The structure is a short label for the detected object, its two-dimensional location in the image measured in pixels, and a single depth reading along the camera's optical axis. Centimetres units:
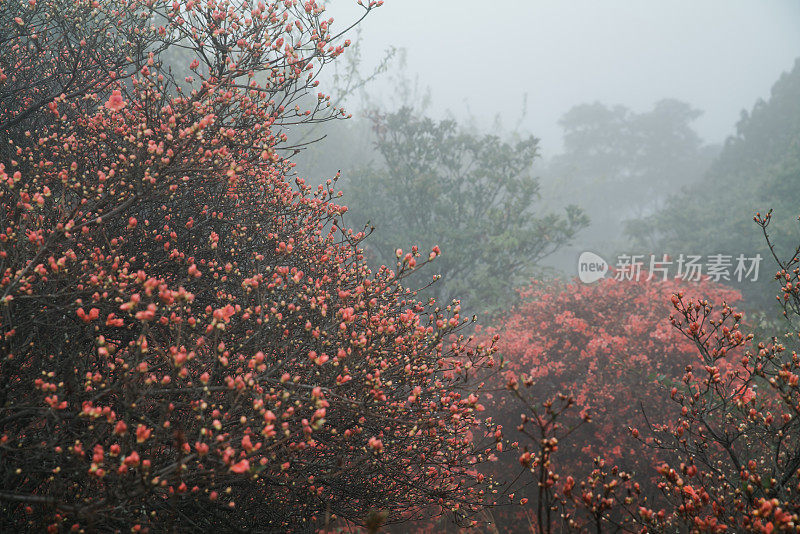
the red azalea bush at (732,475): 244
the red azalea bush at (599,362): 893
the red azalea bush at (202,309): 302
